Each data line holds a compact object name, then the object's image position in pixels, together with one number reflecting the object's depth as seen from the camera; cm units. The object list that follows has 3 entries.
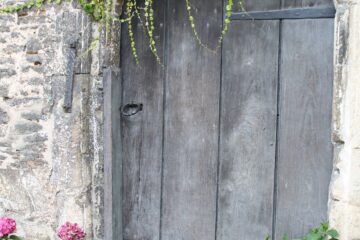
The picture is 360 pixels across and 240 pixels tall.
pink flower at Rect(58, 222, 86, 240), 290
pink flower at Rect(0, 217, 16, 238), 291
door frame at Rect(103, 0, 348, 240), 326
